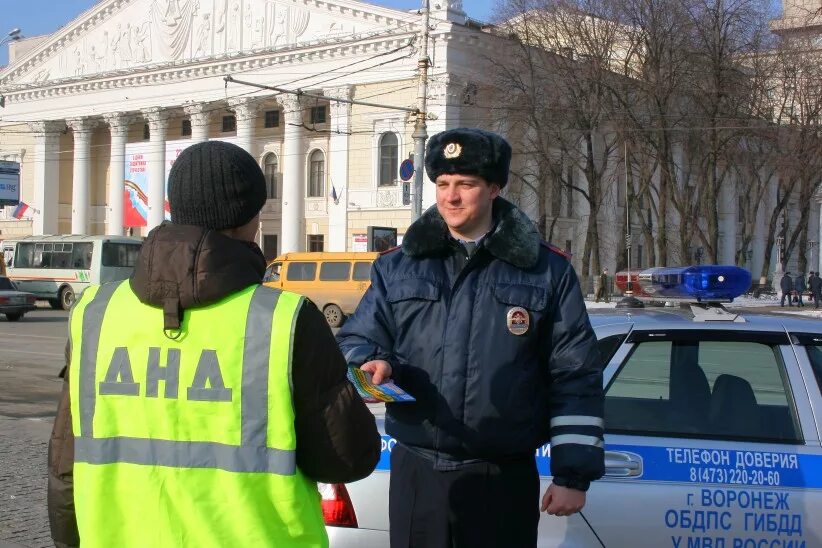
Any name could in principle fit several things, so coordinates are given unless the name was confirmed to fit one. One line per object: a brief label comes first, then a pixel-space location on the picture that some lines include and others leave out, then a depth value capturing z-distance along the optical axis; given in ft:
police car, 12.39
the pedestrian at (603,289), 137.39
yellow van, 98.37
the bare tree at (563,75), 129.70
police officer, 9.81
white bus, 126.21
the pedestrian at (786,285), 144.05
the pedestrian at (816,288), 146.56
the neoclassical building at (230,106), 151.33
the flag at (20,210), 191.52
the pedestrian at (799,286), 148.66
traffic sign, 94.02
